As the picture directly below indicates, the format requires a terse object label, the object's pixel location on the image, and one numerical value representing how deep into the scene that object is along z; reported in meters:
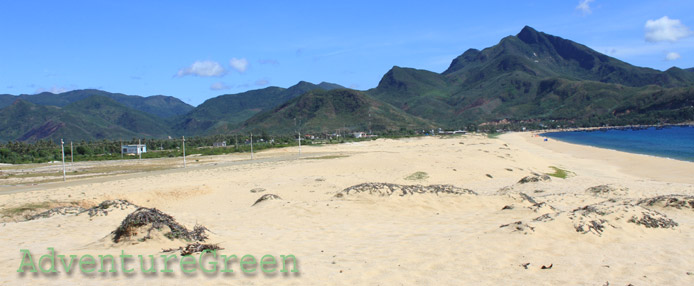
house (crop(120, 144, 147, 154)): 68.61
